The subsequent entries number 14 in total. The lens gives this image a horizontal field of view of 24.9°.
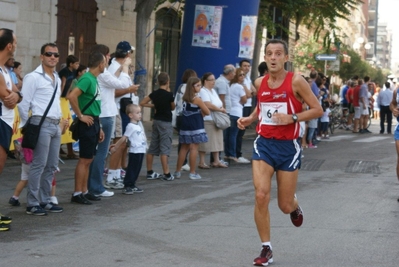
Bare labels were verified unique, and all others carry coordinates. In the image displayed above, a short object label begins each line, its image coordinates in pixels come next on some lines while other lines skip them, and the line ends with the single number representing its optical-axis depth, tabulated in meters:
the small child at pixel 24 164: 10.04
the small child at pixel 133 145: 12.05
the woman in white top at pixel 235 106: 16.64
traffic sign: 33.81
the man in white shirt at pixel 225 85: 16.22
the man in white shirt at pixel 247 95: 16.98
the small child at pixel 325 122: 24.59
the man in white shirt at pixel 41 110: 9.94
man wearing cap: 12.34
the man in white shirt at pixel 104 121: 11.48
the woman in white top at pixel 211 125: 15.05
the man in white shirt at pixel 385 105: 30.23
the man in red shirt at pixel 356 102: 30.41
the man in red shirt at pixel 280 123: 7.77
